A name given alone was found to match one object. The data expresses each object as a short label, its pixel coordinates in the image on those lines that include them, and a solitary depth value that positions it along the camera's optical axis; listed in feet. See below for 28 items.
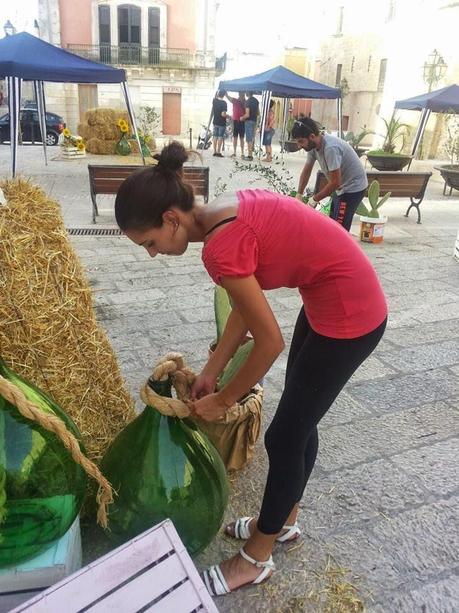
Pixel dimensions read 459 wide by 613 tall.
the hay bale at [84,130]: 52.47
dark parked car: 60.49
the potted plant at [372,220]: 20.94
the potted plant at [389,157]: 40.98
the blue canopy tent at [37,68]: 31.04
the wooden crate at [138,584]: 3.92
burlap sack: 7.01
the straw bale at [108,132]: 51.03
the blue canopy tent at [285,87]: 44.09
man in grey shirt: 15.51
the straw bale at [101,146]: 50.87
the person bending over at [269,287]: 4.43
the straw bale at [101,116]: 51.57
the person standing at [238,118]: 52.70
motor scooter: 57.71
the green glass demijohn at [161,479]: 5.46
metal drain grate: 20.92
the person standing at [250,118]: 51.34
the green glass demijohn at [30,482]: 4.45
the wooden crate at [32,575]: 4.47
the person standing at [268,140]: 49.67
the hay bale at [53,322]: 5.15
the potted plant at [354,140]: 48.30
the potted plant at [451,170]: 34.37
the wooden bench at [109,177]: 22.50
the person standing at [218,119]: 51.39
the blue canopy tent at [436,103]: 41.24
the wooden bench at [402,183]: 24.21
